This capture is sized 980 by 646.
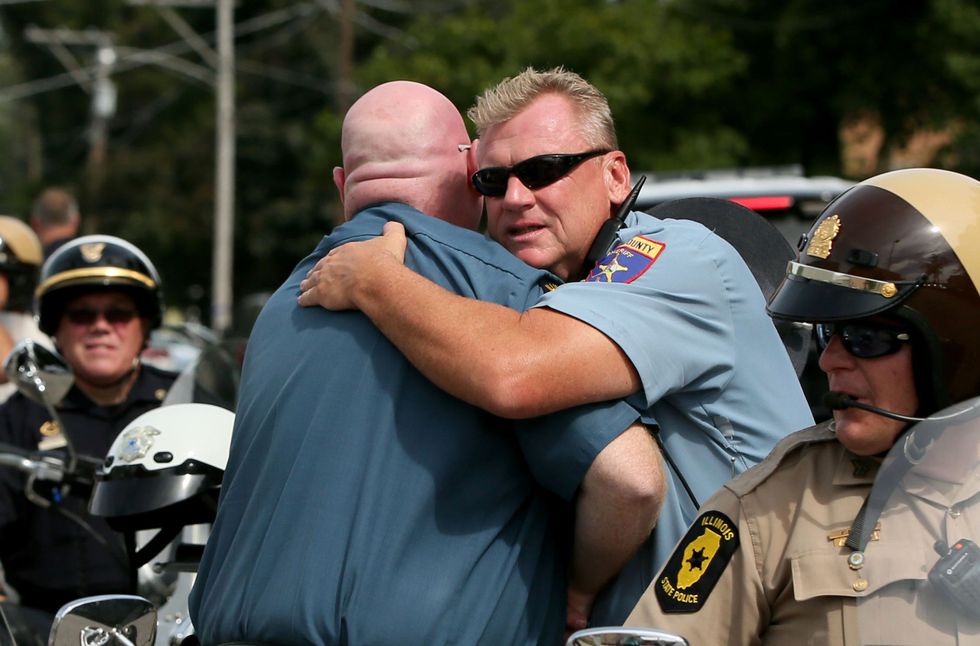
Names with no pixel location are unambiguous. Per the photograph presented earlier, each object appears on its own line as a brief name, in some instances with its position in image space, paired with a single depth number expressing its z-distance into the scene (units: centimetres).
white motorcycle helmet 734
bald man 560
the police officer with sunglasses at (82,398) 1066
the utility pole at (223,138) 5528
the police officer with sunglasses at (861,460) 479
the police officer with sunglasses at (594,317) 569
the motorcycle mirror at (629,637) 452
